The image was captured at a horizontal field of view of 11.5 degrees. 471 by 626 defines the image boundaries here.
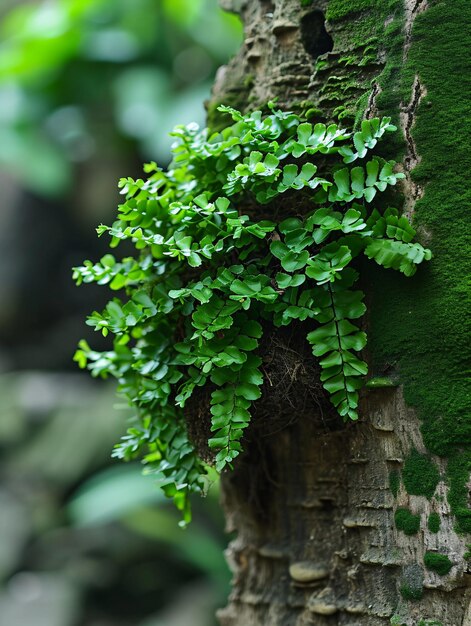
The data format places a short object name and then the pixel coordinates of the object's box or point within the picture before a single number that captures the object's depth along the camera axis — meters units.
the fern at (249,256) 1.57
